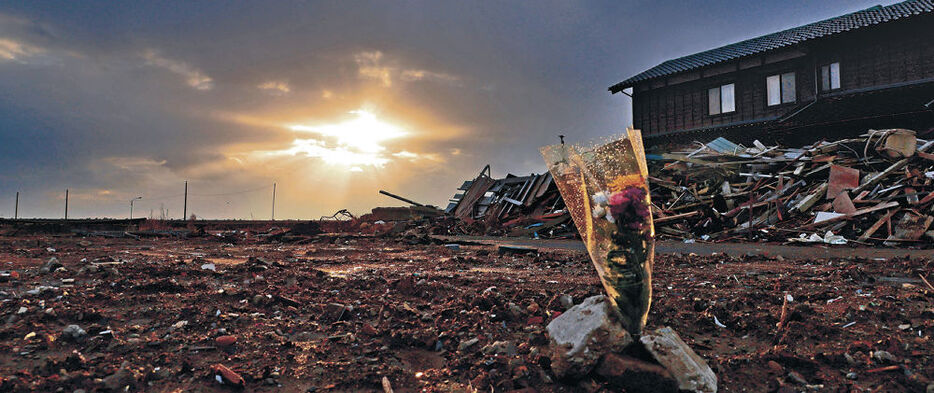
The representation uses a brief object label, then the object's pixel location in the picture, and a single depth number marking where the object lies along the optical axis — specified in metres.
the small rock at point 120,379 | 2.37
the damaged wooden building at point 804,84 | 14.62
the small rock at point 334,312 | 3.62
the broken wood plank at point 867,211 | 9.12
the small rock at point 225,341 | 2.99
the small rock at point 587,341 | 2.28
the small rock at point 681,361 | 2.15
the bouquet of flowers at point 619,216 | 2.28
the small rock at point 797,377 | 2.35
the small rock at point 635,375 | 2.15
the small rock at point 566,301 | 3.60
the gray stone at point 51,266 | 5.64
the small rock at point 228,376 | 2.39
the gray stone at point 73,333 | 3.03
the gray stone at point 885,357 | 2.51
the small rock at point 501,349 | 2.72
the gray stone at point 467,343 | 2.87
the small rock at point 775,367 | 2.47
